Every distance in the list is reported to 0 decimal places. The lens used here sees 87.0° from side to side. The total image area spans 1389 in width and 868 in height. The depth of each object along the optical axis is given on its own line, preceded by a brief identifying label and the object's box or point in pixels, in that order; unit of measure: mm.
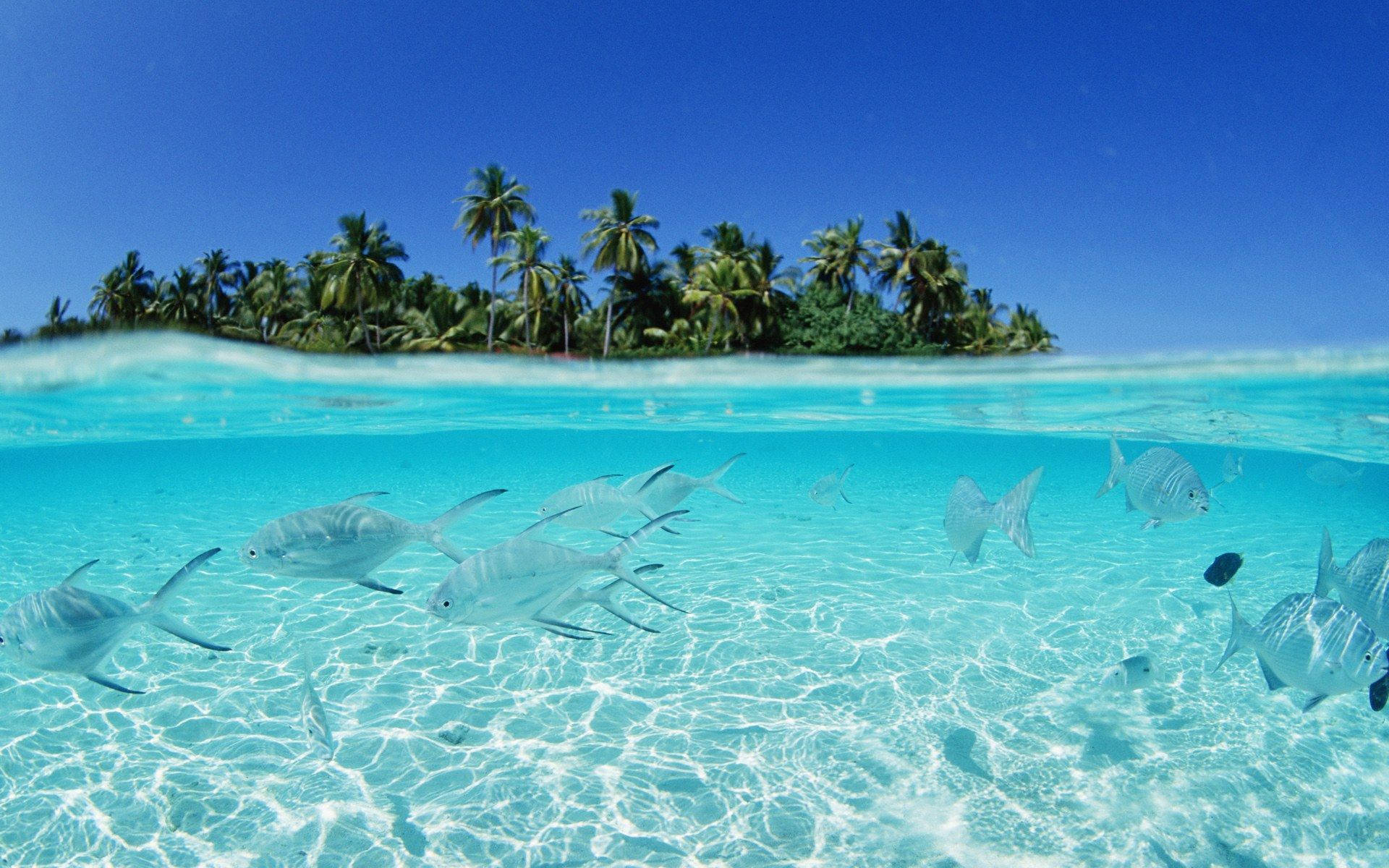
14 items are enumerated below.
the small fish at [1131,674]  5418
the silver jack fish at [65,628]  4137
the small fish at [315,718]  4848
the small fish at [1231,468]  9818
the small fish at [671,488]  5425
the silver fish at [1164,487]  5617
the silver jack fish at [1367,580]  4605
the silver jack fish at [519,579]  3768
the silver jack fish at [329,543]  4176
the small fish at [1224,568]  5676
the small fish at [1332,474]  11695
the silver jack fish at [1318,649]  4008
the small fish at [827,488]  9234
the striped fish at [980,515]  4824
